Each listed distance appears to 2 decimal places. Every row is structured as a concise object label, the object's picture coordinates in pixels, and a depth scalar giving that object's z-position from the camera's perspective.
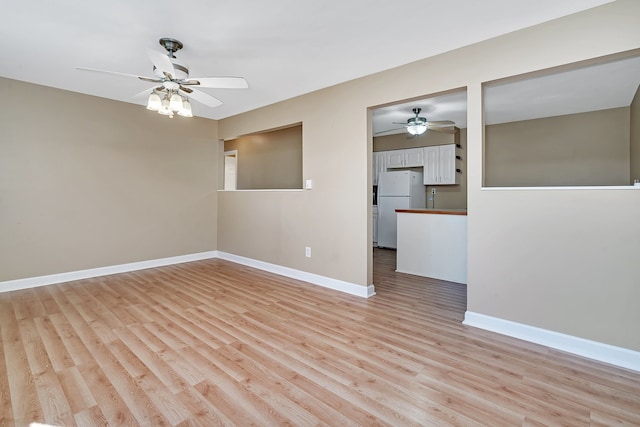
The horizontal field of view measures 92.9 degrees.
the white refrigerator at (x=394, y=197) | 6.14
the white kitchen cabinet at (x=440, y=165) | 5.91
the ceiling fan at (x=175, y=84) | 2.50
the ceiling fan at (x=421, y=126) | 4.39
